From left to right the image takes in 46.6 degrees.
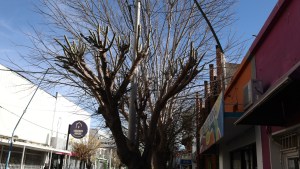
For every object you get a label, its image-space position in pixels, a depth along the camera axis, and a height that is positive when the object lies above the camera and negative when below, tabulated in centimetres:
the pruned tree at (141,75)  825 +245
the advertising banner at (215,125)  784 +108
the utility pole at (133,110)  957 +148
